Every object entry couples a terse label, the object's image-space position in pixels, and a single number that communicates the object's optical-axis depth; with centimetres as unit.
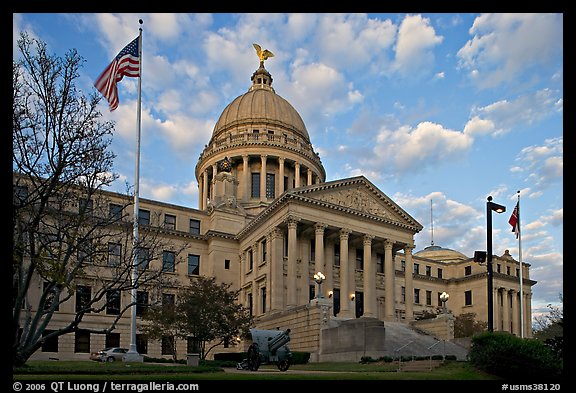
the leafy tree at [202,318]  4197
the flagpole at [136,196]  3061
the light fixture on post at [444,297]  4855
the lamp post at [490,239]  2461
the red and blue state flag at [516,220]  3900
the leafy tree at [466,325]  7412
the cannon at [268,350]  2883
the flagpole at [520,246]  4061
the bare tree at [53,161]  1977
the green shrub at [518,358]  2162
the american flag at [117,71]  3069
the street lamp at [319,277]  4434
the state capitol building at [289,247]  5394
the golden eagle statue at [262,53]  9712
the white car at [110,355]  4400
